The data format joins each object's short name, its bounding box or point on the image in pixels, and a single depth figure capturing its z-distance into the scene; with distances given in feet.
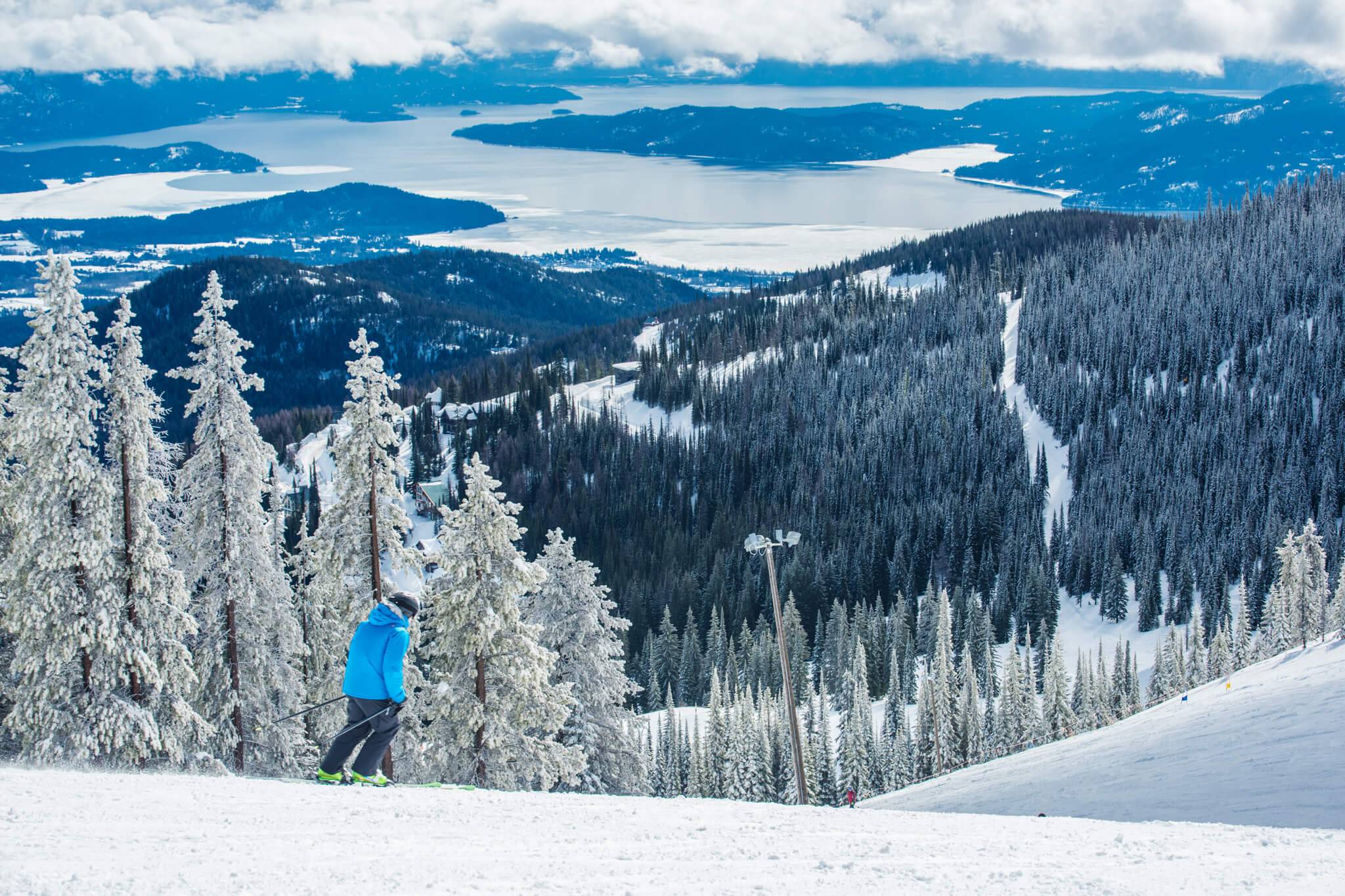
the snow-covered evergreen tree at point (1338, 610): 227.20
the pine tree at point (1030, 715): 225.15
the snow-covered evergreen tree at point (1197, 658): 254.88
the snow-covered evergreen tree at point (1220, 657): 246.27
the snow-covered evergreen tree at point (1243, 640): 260.42
